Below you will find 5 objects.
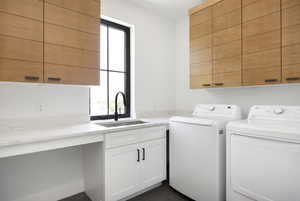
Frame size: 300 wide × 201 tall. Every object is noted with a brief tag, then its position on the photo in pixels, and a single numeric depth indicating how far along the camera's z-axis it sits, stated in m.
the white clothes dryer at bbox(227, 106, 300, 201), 1.28
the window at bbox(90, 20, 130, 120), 2.44
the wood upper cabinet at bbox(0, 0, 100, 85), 1.41
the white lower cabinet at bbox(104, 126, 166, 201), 1.77
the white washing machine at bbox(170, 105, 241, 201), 1.75
